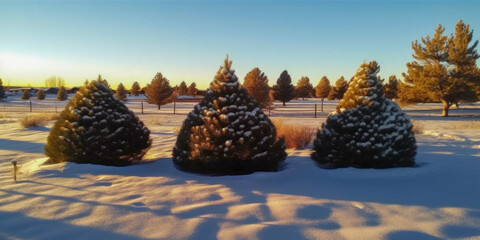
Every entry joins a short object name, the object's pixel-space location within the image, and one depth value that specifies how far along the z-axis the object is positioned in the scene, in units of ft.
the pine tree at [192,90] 269.23
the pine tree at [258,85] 98.22
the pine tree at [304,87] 238.07
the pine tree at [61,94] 173.03
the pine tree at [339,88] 164.45
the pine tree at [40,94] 179.68
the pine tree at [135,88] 264.93
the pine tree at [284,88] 139.64
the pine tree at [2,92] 173.17
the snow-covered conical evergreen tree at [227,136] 16.79
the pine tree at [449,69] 81.10
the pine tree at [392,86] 171.12
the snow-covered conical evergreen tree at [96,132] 18.76
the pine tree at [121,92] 150.63
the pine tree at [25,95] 180.86
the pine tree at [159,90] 117.19
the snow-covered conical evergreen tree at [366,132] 17.15
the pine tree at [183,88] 276.74
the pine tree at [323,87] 209.56
